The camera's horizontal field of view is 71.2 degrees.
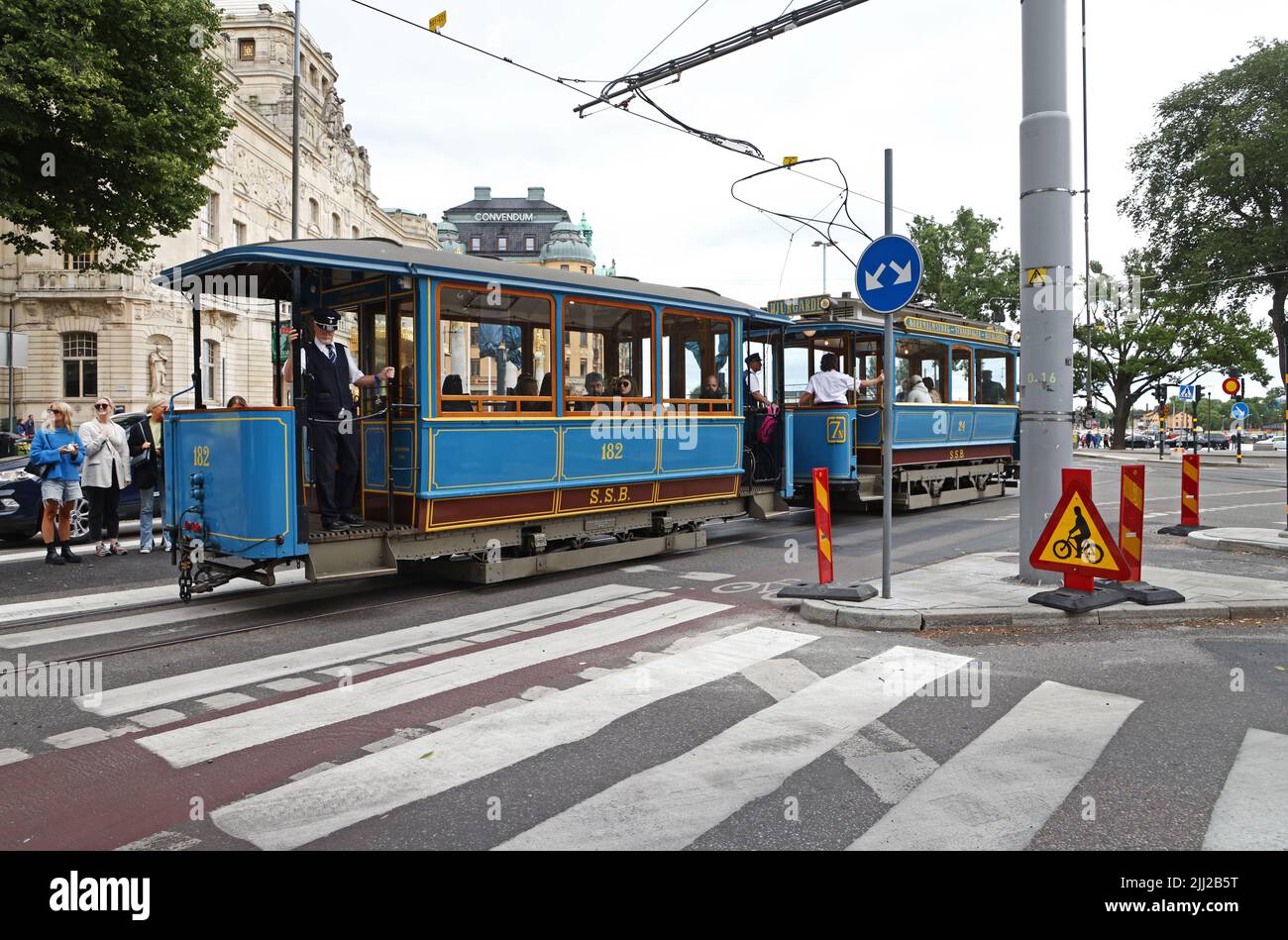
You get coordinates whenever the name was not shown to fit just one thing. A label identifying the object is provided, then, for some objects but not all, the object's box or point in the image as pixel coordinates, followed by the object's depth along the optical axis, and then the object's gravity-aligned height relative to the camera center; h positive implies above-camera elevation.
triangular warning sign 7.29 -0.85
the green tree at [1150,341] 46.47 +5.30
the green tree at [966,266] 50.00 +9.83
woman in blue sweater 10.47 -0.37
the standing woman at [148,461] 11.38 -0.21
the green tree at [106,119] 14.83 +5.78
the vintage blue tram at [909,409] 14.04 +0.56
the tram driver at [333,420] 7.81 +0.21
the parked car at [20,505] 11.75 -0.78
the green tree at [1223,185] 36.69 +10.86
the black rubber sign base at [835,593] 7.60 -1.31
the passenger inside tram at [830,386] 13.91 +0.85
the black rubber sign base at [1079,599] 7.16 -1.30
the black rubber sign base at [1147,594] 7.37 -1.29
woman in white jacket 10.86 -0.29
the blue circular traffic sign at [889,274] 7.20 +1.36
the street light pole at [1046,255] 7.93 +1.65
